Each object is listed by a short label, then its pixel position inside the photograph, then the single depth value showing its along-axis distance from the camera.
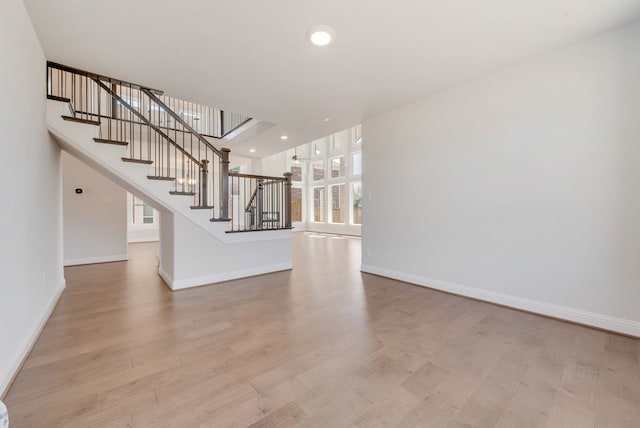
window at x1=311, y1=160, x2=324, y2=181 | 12.05
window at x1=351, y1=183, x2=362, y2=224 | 10.56
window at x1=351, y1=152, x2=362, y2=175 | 10.42
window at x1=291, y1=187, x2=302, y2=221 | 12.54
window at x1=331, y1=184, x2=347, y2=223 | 11.20
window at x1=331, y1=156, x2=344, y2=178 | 11.21
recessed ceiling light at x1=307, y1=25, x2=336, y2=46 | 2.37
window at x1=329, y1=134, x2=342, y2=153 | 11.16
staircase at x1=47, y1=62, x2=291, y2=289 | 3.18
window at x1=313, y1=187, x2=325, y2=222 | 12.18
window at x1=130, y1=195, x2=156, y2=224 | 8.56
